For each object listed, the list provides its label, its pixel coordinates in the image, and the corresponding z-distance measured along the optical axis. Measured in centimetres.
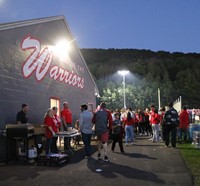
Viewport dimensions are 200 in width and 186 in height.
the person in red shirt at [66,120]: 987
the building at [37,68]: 827
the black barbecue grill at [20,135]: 744
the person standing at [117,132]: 888
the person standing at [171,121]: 1012
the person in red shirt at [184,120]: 1166
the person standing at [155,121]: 1137
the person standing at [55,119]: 864
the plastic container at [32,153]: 743
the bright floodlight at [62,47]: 1251
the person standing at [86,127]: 794
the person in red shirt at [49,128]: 816
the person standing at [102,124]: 761
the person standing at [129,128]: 1103
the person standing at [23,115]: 805
